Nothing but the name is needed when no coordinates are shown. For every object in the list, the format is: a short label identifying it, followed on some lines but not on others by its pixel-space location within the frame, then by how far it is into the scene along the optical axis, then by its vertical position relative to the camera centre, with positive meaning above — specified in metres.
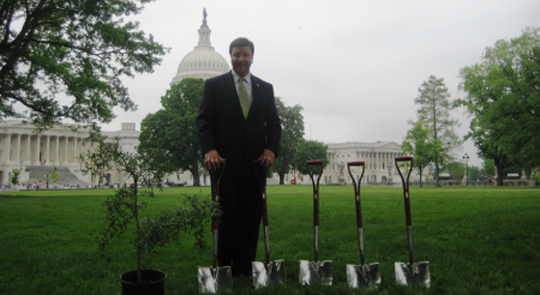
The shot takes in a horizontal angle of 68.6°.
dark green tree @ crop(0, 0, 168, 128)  20.31 +6.82
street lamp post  69.84 +3.46
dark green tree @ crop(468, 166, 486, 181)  162.74 +1.53
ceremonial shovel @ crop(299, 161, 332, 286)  4.34 -1.04
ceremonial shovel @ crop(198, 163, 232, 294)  4.09 -1.01
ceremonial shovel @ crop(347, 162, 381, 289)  4.20 -1.05
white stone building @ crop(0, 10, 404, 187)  84.94 +7.96
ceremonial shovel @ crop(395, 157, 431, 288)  4.23 -1.03
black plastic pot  3.36 -0.92
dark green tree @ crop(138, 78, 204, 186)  49.59 +6.96
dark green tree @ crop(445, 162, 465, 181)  55.24 +1.73
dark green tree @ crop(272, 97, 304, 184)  63.00 +7.23
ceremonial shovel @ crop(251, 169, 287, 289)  4.21 -1.02
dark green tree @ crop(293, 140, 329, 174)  68.00 +4.64
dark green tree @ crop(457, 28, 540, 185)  23.58 +5.74
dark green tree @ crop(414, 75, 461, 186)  56.19 +9.63
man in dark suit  4.64 +0.37
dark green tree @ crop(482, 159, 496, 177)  86.40 +1.91
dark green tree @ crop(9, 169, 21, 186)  58.27 +0.17
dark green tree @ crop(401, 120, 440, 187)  52.94 +4.37
